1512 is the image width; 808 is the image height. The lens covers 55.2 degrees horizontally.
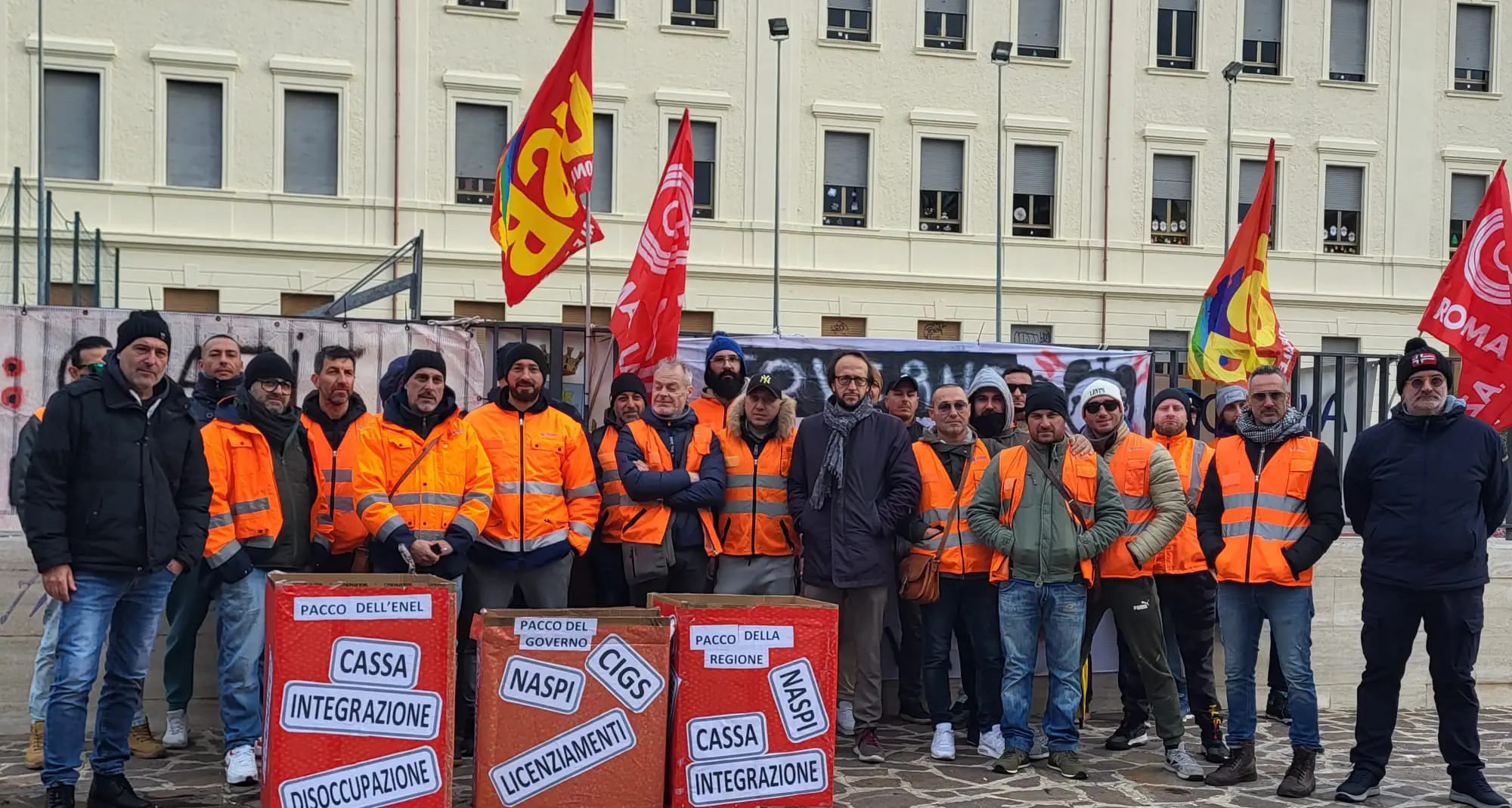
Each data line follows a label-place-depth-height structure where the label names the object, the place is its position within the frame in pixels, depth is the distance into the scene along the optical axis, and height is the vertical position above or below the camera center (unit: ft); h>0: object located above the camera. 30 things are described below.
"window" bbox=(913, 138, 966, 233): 103.19 +14.34
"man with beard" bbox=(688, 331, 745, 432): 27.61 -0.02
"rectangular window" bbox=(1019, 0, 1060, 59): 105.09 +26.01
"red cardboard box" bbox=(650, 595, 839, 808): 20.08 -4.56
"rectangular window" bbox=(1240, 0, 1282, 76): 108.88 +26.60
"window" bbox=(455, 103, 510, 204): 95.20 +15.06
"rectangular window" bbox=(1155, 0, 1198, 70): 107.14 +26.06
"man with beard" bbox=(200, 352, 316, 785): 22.24 -2.50
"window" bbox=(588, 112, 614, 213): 97.14 +14.18
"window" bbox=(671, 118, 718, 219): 98.84 +14.69
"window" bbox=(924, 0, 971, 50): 103.45 +25.80
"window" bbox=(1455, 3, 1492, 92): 111.86 +26.88
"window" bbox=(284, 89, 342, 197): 92.58 +14.77
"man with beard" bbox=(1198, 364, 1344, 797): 23.58 -2.48
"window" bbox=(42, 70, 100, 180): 88.84 +14.94
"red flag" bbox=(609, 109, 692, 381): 31.19 +1.92
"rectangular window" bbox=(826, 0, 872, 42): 101.65 +25.49
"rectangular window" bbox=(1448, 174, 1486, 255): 111.96 +15.22
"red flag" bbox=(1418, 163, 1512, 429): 30.73 +1.81
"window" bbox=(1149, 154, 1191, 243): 106.93 +13.91
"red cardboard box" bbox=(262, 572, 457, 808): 18.65 -4.25
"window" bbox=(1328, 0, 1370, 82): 110.01 +26.80
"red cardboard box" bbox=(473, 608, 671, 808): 19.40 -4.51
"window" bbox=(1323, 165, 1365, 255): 109.70 +14.22
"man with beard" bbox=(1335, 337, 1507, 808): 22.44 -2.45
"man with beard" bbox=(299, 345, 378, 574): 23.95 -1.37
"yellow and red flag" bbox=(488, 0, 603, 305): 31.58 +4.39
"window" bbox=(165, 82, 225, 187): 90.79 +14.79
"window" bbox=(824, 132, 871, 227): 101.40 +14.65
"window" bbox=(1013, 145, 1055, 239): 104.53 +14.09
